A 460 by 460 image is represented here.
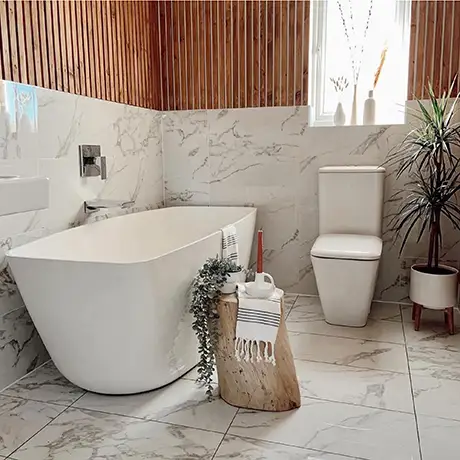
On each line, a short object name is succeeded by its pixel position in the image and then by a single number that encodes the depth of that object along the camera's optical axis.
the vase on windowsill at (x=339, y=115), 3.38
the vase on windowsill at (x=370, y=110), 3.32
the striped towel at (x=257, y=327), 1.87
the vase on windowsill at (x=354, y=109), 3.42
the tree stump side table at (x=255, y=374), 1.94
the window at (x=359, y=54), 3.39
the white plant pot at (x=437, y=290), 2.79
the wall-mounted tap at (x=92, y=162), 2.75
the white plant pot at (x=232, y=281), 2.00
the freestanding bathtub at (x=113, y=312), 1.85
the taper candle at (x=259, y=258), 1.95
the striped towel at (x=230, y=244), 2.54
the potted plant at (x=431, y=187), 2.80
